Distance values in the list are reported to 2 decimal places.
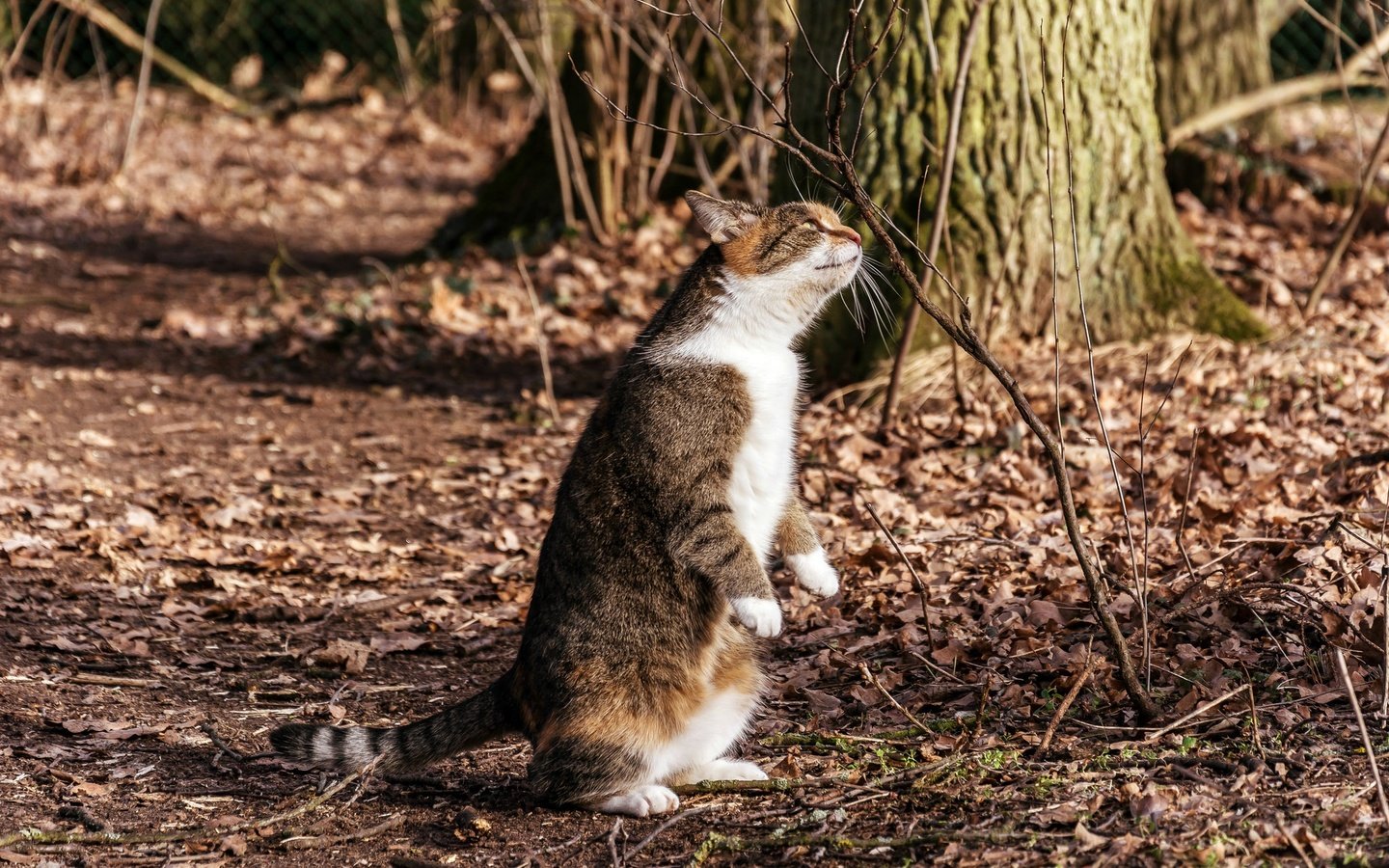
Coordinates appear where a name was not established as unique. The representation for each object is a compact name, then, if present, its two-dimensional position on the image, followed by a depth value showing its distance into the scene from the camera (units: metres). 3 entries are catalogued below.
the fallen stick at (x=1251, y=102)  17.56
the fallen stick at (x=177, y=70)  30.19
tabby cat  7.36
